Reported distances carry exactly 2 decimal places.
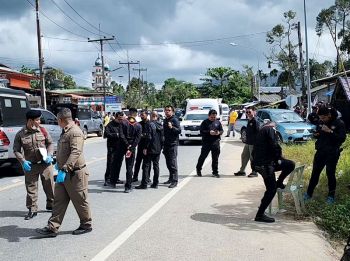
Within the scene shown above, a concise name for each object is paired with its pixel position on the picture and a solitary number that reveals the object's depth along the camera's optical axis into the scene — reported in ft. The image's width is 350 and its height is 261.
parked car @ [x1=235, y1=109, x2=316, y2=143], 60.34
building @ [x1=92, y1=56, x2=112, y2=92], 364.17
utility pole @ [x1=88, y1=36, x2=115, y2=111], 148.36
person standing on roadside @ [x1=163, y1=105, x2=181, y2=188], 33.88
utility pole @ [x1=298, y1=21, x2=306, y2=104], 115.85
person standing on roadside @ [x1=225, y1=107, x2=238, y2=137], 84.91
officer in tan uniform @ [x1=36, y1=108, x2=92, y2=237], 19.67
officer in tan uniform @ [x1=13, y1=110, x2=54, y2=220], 23.61
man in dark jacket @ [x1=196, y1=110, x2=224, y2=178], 38.01
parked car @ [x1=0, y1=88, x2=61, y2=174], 37.60
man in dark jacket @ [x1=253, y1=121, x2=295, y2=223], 22.52
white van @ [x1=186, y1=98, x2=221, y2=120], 93.15
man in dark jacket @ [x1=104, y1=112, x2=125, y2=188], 33.40
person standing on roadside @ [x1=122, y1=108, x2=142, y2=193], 31.29
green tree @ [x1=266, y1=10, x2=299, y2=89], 152.46
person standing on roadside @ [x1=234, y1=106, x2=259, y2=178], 37.60
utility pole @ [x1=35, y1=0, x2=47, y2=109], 90.27
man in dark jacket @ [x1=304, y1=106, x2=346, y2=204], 25.22
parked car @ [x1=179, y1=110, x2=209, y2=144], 71.46
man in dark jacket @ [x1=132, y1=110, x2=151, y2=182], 32.54
